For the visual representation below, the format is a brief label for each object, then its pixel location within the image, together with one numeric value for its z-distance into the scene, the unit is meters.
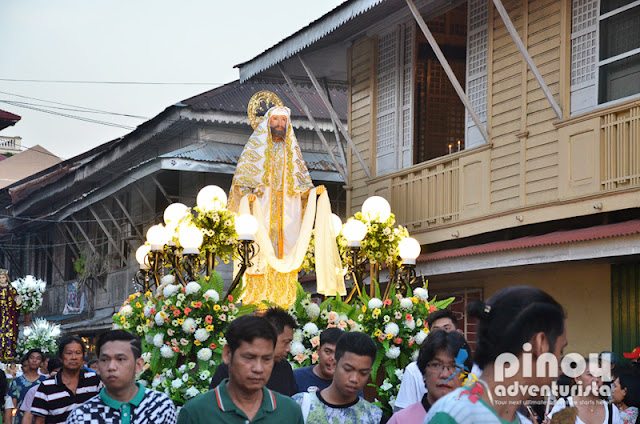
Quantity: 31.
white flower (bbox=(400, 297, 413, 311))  15.03
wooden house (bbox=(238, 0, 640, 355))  18.88
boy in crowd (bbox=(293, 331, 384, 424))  8.95
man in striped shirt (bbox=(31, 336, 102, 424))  12.33
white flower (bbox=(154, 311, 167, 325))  15.70
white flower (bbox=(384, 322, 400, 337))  14.54
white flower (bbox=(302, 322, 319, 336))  15.23
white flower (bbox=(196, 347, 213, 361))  15.15
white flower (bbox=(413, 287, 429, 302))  15.55
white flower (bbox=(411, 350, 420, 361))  14.45
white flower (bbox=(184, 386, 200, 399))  14.55
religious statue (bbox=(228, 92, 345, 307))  20.68
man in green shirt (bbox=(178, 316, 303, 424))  7.08
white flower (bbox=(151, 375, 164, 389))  15.22
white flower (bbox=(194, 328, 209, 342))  15.38
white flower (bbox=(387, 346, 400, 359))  14.29
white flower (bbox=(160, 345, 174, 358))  15.44
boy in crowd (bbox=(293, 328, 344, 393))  11.34
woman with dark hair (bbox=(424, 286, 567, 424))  5.07
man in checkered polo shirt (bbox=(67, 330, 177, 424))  8.53
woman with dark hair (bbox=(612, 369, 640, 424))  13.99
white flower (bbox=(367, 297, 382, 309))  15.08
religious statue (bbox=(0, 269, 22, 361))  28.87
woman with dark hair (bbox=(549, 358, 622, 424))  11.07
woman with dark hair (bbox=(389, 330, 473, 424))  8.84
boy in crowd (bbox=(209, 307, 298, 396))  10.78
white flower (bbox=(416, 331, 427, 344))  14.69
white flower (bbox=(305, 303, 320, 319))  15.68
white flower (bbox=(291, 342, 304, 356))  14.88
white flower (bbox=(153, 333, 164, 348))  15.56
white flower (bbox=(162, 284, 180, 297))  15.92
